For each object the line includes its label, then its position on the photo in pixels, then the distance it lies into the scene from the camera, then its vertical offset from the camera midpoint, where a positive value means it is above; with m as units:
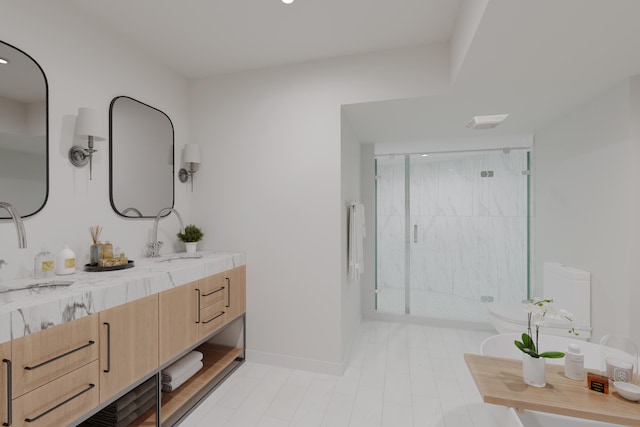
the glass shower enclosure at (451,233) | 3.49 -0.22
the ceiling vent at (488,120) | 2.71 +0.83
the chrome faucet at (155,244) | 2.42 -0.24
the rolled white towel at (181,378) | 2.05 -1.13
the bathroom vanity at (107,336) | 1.17 -0.60
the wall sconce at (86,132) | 1.87 +0.49
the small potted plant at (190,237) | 2.69 -0.21
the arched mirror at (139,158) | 2.22 +0.42
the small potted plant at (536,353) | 1.21 -0.55
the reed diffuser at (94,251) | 1.94 -0.24
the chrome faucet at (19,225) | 1.37 -0.05
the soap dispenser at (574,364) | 1.23 -0.60
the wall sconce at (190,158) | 2.73 +0.49
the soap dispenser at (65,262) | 1.74 -0.27
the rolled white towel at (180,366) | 2.07 -1.06
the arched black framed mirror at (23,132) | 1.61 +0.44
